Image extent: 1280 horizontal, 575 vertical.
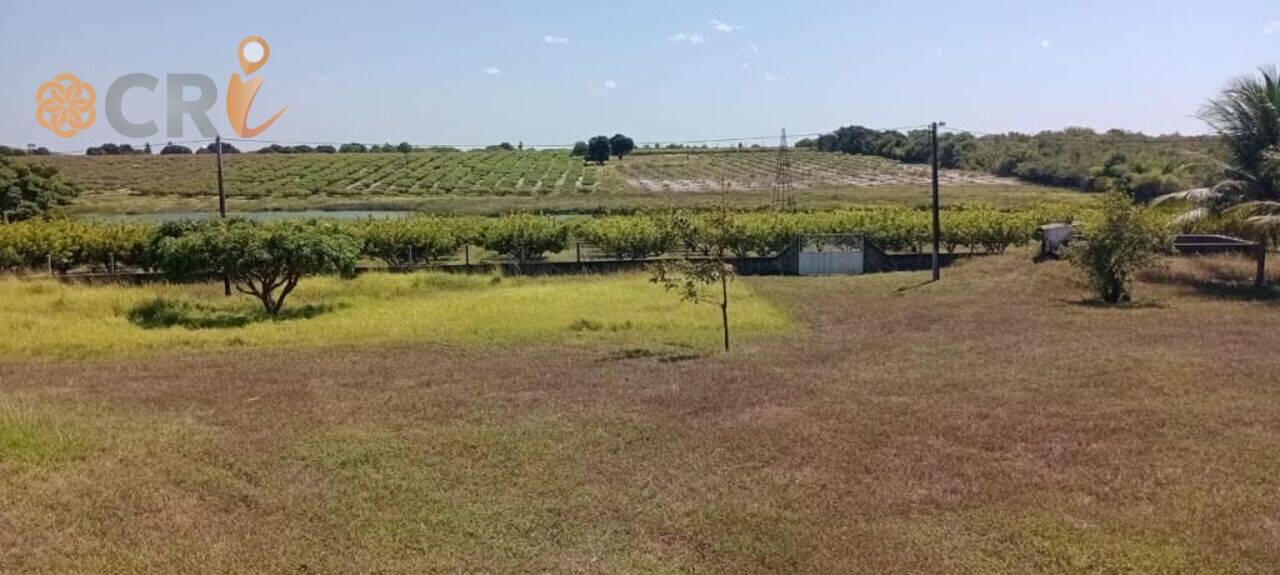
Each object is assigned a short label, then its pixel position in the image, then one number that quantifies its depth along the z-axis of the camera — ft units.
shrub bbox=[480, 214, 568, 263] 99.60
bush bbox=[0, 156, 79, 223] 138.83
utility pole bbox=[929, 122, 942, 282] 81.83
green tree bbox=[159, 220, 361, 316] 61.87
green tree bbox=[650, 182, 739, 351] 49.73
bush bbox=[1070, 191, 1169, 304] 61.16
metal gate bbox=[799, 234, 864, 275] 95.45
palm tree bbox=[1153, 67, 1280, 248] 70.49
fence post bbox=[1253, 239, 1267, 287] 69.12
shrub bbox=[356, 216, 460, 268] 97.86
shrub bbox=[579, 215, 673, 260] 100.83
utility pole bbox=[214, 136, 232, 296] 73.31
